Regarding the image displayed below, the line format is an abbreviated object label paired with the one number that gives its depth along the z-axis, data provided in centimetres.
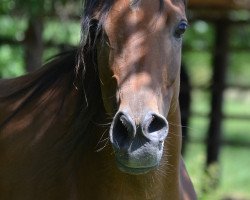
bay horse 431
